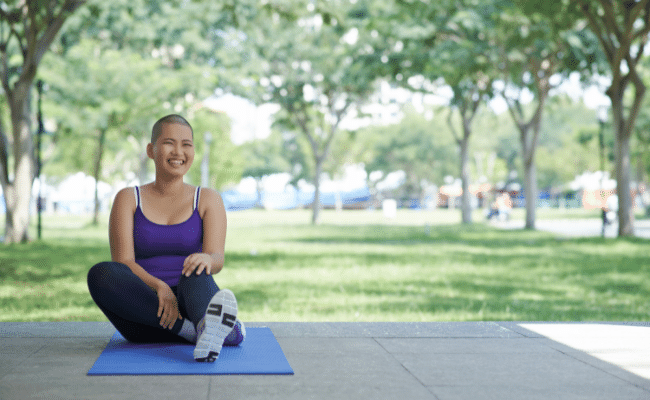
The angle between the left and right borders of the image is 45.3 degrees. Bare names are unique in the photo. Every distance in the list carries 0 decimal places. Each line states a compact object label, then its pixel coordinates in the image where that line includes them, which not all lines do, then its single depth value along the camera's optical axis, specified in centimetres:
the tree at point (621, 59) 1747
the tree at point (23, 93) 1608
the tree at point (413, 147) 7475
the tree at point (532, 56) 1731
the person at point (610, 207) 2597
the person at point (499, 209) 3651
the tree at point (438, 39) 1991
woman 447
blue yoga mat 408
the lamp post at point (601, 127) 2284
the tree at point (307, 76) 3147
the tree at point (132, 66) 2714
